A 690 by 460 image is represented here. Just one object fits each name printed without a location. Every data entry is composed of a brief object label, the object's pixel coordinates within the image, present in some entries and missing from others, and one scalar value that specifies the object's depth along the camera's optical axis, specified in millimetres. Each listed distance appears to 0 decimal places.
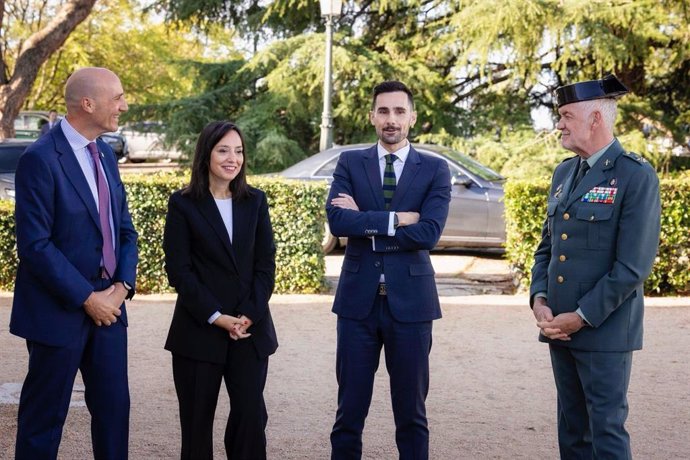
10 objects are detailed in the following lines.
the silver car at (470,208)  13008
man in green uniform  3881
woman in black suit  4289
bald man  4070
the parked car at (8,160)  15541
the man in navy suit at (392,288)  4551
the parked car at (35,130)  27750
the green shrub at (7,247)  10617
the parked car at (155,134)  19453
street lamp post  15984
